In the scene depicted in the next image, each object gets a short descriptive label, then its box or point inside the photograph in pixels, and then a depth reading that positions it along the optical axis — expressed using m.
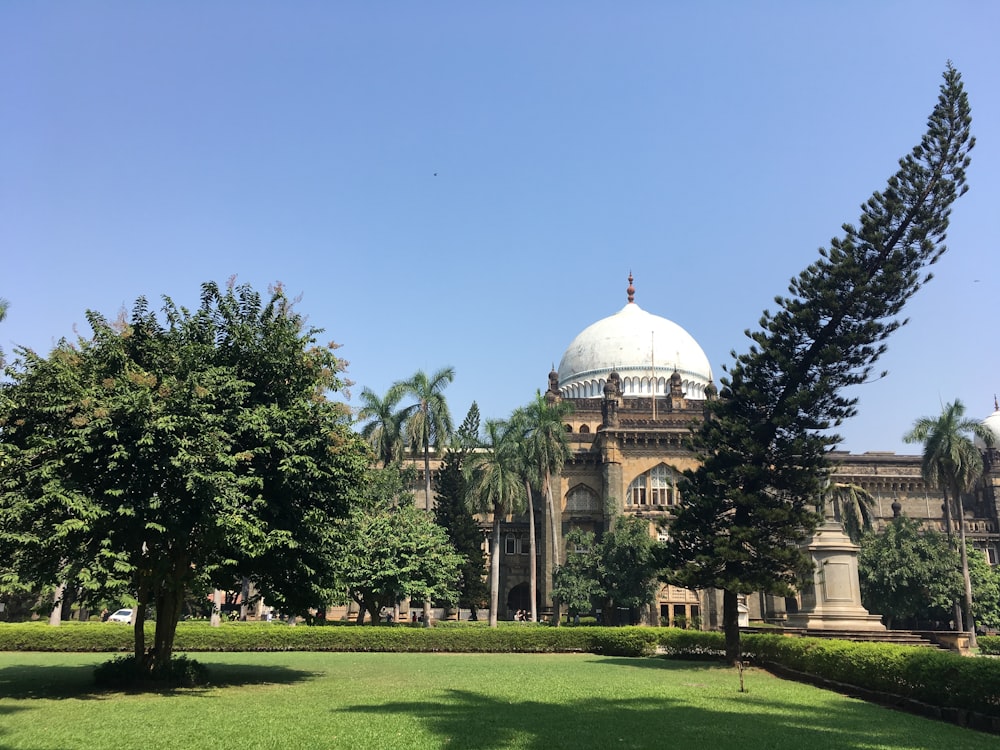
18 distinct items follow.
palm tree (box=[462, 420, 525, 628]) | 39.53
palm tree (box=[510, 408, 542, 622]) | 41.06
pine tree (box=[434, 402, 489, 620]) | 46.19
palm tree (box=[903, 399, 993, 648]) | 42.81
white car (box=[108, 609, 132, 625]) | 41.56
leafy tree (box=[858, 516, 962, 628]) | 42.47
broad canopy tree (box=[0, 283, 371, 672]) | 14.30
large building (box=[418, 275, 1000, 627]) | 50.91
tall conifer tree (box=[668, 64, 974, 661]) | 24.48
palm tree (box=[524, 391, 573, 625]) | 41.56
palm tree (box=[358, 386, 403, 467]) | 43.03
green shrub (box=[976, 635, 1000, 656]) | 33.62
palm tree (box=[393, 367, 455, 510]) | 42.09
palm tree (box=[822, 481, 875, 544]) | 46.09
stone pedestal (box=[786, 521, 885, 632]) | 25.83
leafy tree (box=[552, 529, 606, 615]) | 40.75
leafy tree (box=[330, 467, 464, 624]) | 33.91
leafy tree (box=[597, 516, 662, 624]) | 40.47
